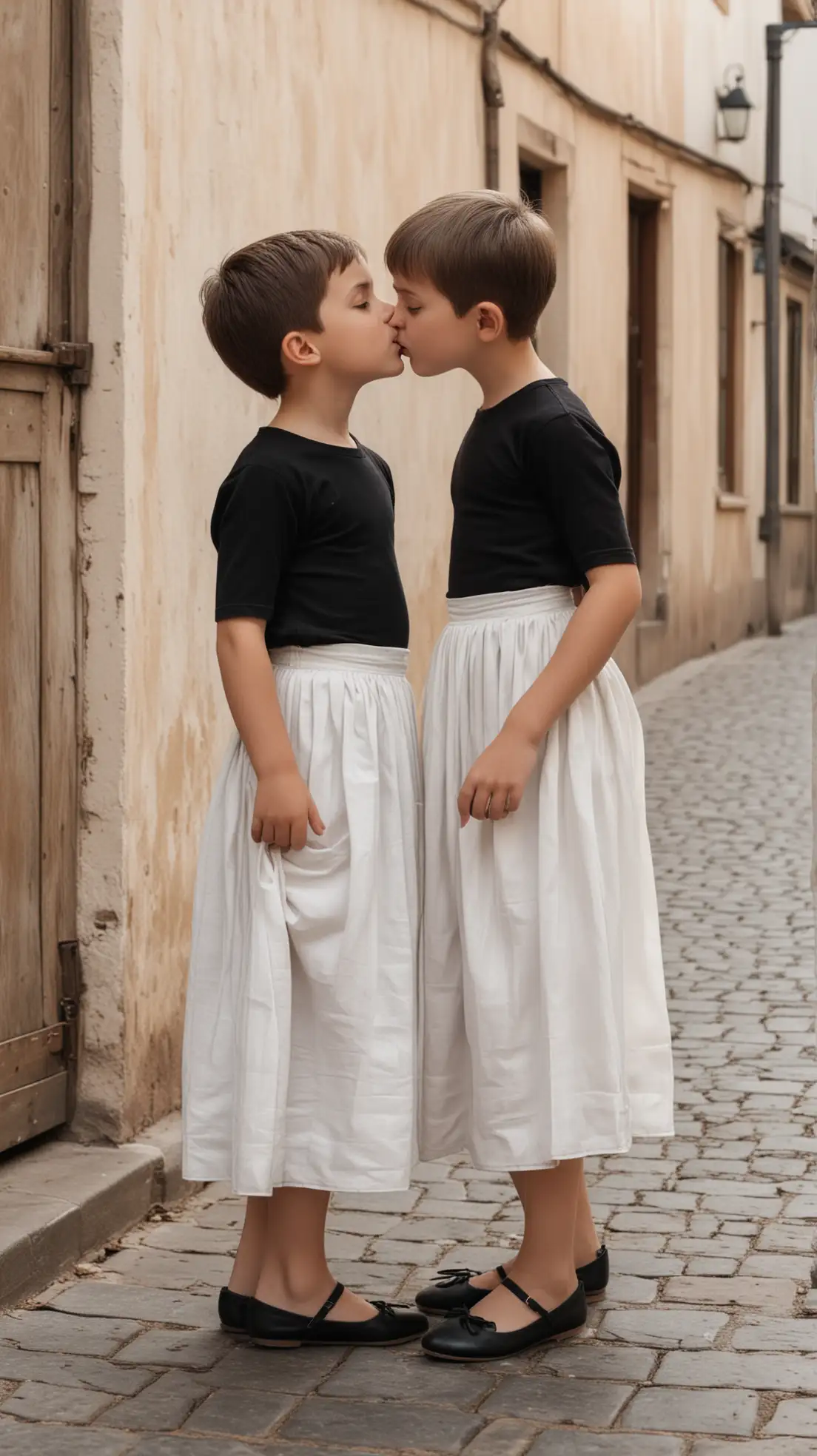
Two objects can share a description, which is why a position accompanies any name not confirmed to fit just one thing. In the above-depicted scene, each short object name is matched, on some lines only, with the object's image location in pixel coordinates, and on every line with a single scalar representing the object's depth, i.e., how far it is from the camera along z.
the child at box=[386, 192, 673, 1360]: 3.20
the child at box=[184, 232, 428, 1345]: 3.21
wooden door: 4.02
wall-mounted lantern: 14.73
